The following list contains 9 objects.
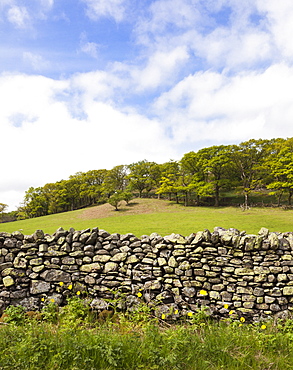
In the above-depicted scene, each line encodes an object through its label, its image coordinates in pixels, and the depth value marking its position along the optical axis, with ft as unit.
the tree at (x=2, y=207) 214.38
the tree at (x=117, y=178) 201.53
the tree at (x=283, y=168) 121.49
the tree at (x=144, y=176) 189.87
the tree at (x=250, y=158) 141.49
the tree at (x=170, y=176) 154.99
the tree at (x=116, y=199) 143.23
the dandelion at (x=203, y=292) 19.18
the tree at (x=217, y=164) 139.54
